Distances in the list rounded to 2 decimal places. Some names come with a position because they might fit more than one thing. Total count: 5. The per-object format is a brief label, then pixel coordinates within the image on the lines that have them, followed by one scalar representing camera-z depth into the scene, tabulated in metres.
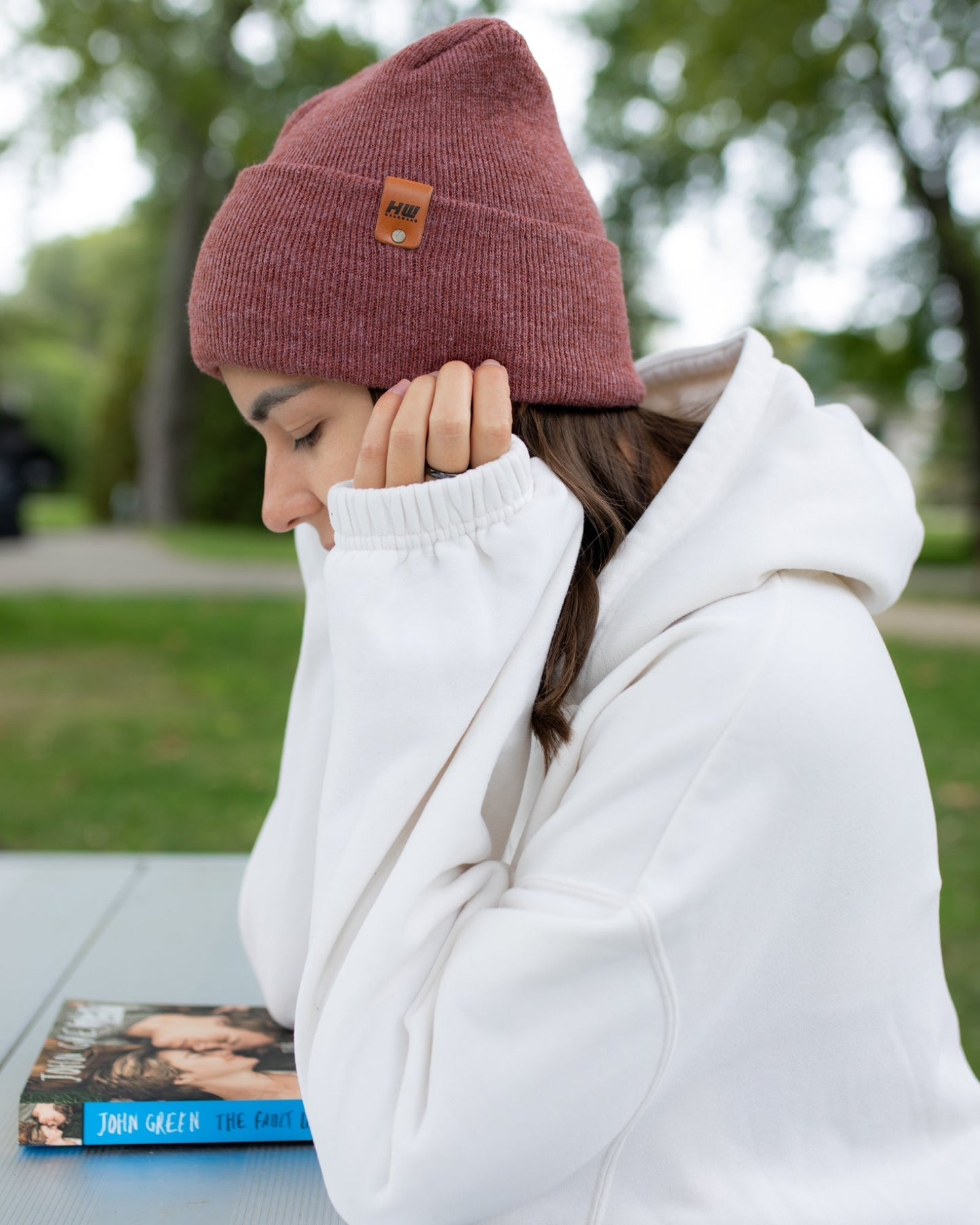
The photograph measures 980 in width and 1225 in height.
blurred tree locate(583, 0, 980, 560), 9.23
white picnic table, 1.17
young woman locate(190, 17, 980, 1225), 0.96
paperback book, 1.24
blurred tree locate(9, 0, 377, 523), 9.01
